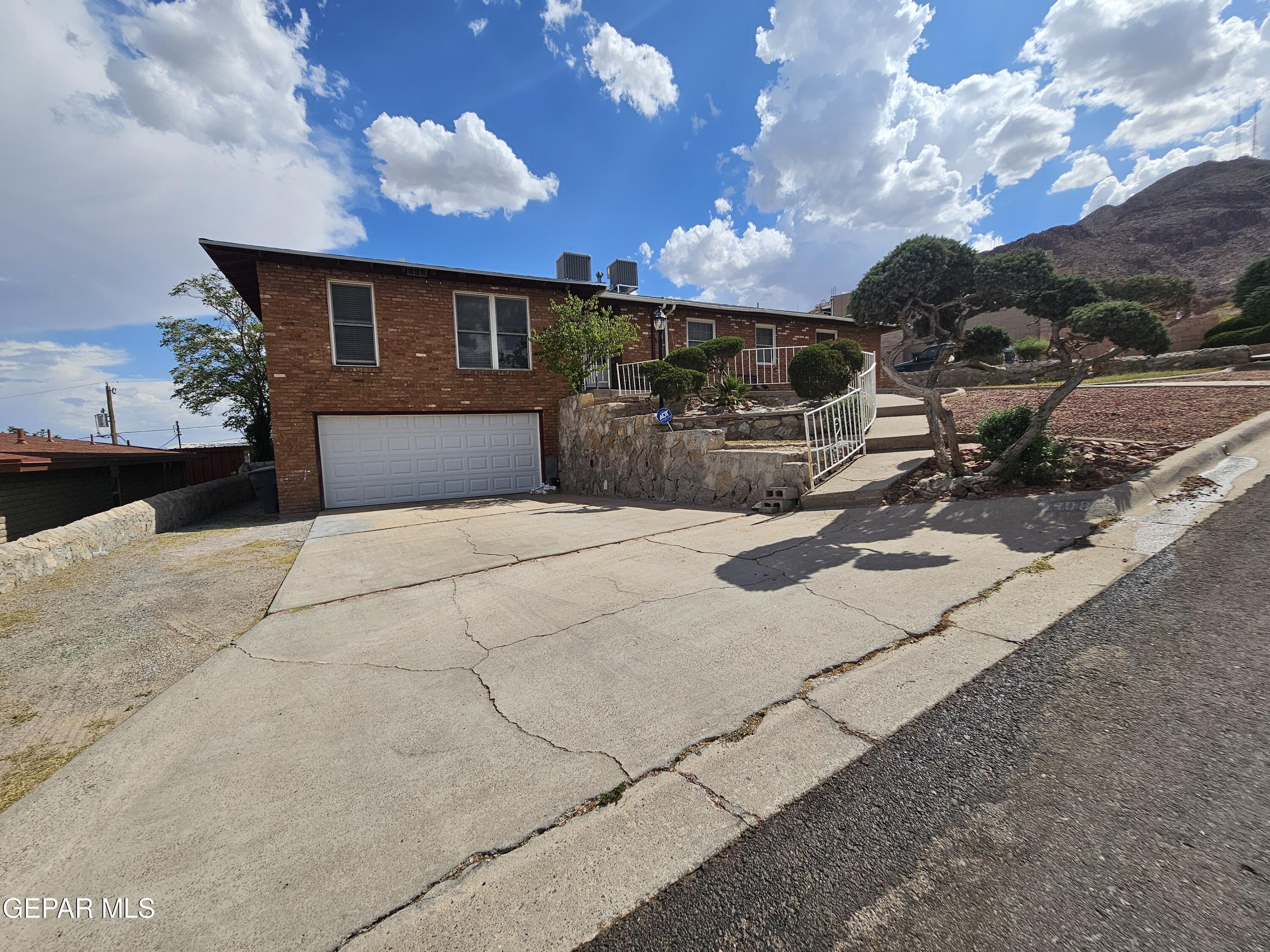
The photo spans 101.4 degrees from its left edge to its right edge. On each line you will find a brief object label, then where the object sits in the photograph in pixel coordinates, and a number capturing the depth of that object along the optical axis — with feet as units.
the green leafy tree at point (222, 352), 68.95
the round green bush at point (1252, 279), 39.24
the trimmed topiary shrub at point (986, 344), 21.13
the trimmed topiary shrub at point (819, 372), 29.94
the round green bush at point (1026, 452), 18.72
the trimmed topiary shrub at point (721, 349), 38.34
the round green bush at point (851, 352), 33.50
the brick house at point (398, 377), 33.47
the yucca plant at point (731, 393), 35.76
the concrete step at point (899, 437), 27.73
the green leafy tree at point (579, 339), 36.65
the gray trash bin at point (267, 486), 35.01
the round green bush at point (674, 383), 33.37
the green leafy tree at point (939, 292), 19.15
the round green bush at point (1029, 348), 30.37
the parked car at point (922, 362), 69.97
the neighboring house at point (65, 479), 28.99
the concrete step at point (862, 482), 21.22
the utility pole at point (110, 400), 105.40
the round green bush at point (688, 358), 36.76
